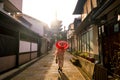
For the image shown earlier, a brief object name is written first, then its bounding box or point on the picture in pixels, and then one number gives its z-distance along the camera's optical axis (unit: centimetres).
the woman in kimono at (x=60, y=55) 653
